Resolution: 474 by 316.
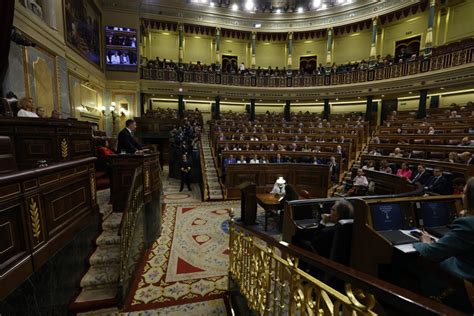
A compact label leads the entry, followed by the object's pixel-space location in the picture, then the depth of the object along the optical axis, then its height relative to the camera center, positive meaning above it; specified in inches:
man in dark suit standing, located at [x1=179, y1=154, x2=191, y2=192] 305.0 -54.4
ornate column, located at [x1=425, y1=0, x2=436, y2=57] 460.1 +229.6
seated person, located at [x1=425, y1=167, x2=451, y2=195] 188.2 -40.5
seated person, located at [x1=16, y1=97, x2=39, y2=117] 141.0 +15.6
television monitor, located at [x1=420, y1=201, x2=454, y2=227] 112.1 -38.5
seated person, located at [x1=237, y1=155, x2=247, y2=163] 312.7 -35.7
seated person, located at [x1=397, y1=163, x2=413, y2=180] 233.8 -36.6
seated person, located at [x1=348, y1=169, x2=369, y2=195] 224.2 -49.3
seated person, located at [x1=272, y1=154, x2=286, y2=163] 335.0 -36.9
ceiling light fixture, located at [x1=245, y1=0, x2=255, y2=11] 650.2 +380.9
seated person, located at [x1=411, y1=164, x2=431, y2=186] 210.7 -37.1
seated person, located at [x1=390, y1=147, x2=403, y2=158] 288.6 -21.3
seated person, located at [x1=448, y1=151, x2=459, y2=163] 223.1 -19.3
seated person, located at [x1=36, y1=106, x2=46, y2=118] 182.2 +16.0
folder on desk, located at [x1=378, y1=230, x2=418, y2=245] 89.0 -42.1
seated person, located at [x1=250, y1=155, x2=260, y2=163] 314.6 -36.1
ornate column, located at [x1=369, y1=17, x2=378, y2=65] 552.2 +240.7
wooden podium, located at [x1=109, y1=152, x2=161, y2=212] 149.9 -29.0
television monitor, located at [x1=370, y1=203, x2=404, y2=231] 105.6 -38.3
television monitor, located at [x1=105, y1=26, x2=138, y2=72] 466.3 +182.4
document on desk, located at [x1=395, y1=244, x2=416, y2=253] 81.3 -41.5
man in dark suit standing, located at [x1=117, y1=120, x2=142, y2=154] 163.2 -6.3
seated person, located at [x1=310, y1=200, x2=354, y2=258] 100.3 -43.9
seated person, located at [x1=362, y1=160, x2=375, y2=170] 274.9 -35.6
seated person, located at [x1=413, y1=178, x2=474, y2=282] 58.3 -30.0
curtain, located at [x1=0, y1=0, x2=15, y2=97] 118.2 +59.7
